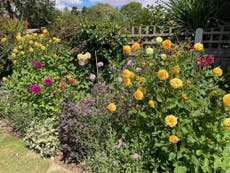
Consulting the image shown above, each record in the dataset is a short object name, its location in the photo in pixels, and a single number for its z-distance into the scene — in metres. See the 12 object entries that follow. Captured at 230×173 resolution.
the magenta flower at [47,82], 2.67
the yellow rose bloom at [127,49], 1.95
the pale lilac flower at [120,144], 2.01
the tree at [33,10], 19.55
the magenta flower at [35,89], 2.63
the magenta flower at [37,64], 3.00
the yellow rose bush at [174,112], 1.64
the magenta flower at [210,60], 1.91
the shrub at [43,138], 2.47
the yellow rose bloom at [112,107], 1.83
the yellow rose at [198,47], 1.82
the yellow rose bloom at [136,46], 1.98
